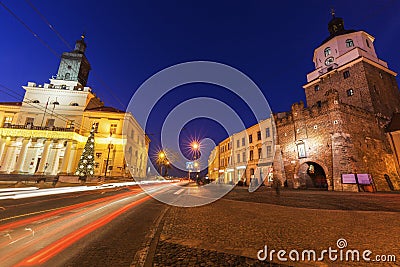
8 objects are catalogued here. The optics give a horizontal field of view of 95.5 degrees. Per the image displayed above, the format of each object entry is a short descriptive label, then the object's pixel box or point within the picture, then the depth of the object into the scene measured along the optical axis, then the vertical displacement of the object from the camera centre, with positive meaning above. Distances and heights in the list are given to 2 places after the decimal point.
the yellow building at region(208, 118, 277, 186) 29.91 +4.26
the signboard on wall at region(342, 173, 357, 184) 18.90 +0.28
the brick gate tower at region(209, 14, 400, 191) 20.78 +6.91
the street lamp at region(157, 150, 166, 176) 67.18 +6.42
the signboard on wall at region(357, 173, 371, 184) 18.78 +0.33
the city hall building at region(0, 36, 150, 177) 35.31 +9.36
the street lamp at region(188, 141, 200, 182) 23.78 +3.80
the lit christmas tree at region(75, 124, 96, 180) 29.38 +1.98
